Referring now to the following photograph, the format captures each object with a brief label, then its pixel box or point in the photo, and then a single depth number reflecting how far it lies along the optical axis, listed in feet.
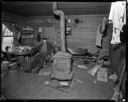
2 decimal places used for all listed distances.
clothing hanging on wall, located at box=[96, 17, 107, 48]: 16.79
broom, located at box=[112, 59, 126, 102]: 8.61
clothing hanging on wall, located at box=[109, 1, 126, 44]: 7.56
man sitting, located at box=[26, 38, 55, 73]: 16.15
